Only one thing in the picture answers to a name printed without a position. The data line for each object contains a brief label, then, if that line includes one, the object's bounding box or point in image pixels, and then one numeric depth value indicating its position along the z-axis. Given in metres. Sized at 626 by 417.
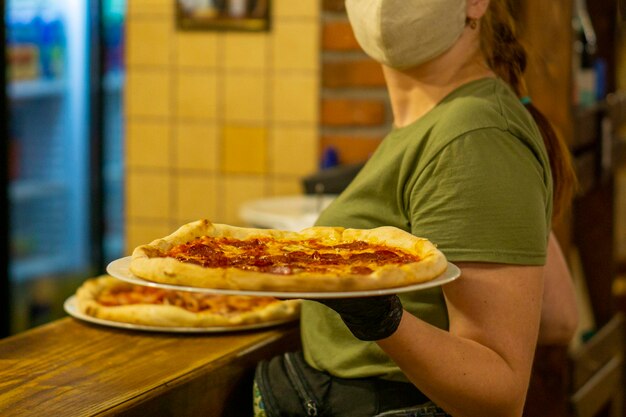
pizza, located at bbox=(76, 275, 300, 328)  2.26
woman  1.93
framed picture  3.60
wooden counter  1.98
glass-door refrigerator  4.35
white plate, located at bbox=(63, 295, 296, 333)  2.25
